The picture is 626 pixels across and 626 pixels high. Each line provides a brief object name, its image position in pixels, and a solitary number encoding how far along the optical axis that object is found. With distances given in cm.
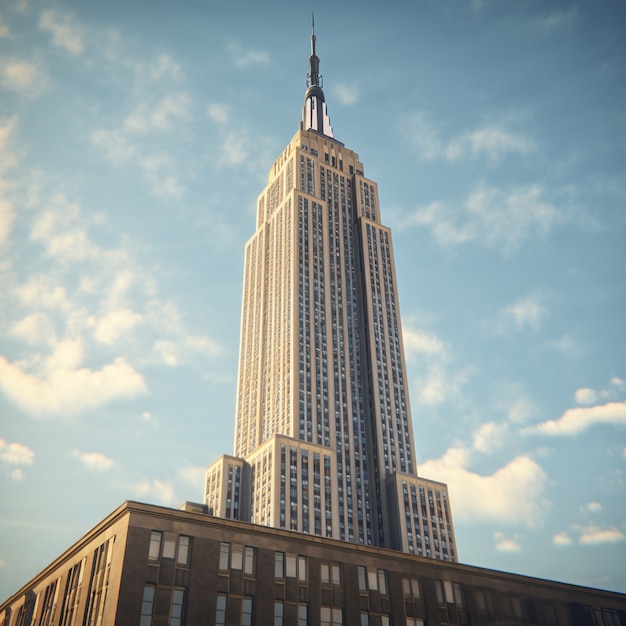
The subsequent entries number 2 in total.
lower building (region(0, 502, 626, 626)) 5359
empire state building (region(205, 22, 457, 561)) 15125
